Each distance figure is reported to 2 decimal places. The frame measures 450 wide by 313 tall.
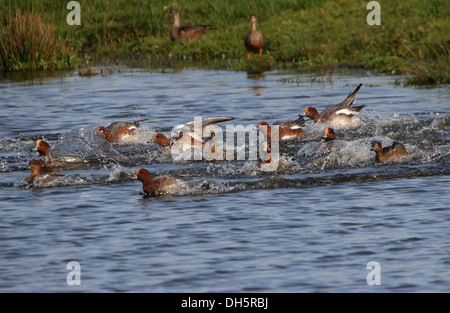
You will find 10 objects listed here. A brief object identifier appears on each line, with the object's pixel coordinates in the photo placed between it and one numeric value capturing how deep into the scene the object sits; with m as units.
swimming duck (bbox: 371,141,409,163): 9.25
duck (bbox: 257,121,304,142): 11.13
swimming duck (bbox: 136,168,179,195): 8.16
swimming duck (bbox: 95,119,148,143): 11.30
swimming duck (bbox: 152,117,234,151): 10.32
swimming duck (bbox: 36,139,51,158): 9.75
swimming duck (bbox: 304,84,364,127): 11.86
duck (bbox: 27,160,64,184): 8.76
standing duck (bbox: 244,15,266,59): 19.22
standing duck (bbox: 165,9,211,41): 21.22
